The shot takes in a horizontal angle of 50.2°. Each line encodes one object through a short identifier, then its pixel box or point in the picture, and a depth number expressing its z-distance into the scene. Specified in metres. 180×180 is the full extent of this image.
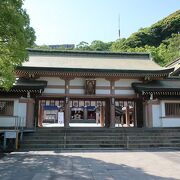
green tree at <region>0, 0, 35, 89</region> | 8.10
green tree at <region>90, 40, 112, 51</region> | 57.84
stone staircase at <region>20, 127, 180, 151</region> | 11.29
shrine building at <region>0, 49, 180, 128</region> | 13.80
